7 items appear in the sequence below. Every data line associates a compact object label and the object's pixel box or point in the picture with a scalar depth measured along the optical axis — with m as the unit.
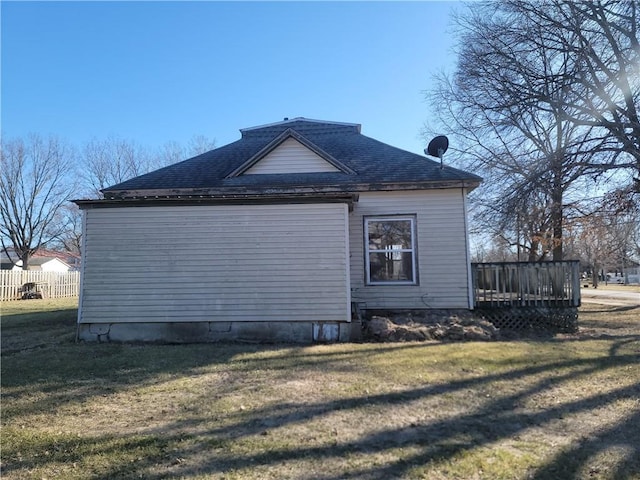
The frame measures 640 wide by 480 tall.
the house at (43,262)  51.74
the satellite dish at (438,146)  12.80
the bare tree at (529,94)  13.47
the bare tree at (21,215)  35.25
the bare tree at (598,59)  13.26
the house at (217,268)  8.95
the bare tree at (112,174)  38.22
